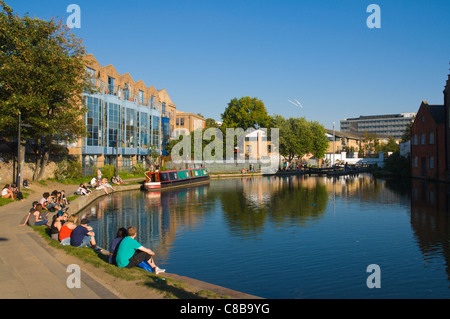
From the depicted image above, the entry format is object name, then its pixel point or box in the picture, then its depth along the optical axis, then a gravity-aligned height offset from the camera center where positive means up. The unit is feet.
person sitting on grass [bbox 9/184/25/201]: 78.69 -6.22
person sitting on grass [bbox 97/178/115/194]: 109.70 -6.62
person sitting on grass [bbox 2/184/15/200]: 76.79 -6.16
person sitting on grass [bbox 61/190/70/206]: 73.04 -7.36
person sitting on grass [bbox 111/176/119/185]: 127.75 -6.34
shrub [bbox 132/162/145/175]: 161.36 -3.00
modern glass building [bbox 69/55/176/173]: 150.07 +18.57
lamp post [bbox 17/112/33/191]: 84.05 -2.48
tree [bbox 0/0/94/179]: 90.22 +21.78
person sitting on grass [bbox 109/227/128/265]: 34.83 -7.80
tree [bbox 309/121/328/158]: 256.93 +13.79
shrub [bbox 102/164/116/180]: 133.90 -3.15
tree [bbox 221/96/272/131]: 275.80 +35.12
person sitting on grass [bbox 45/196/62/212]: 66.64 -7.76
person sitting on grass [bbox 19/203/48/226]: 52.28 -7.82
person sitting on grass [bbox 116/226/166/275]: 33.45 -8.21
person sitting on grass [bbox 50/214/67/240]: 43.42 -7.57
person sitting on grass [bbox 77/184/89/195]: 92.55 -6.99
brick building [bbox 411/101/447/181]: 146.00 +7.09
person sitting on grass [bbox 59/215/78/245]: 40.73 -7.55
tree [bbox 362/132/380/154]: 387.34 +16.86
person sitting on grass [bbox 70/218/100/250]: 40.28 -8.04
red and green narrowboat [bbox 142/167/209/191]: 127.19 -6.49
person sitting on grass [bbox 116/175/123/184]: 129.72 -6.14
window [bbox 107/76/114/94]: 170.81 +35.07
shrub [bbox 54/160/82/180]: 120.16 -2.39
